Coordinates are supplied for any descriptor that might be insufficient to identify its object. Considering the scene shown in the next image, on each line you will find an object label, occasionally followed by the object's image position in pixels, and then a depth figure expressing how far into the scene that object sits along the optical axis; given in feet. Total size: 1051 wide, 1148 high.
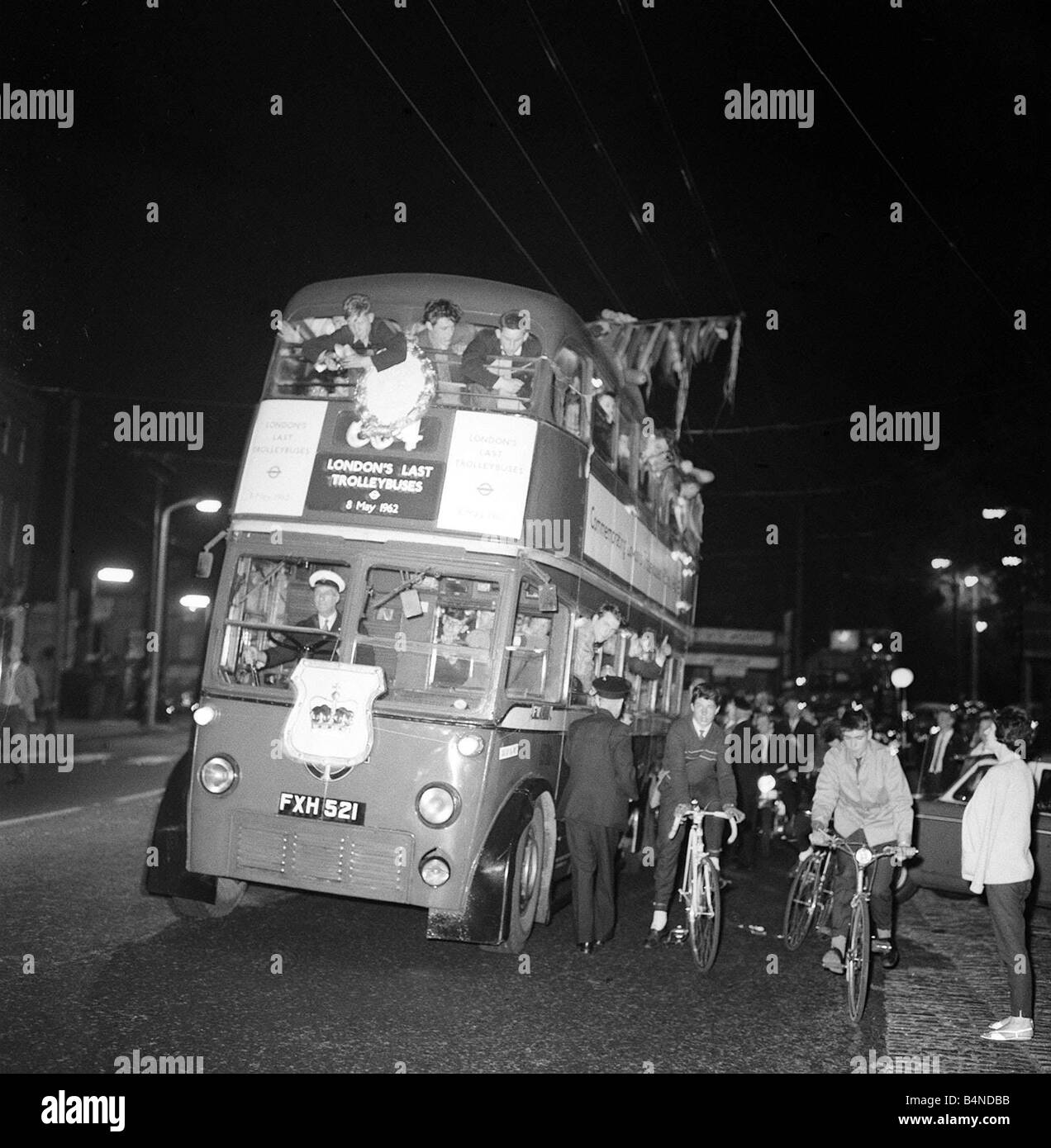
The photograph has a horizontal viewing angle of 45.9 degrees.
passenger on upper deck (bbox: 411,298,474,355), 28.89
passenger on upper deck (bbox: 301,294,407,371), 28.27
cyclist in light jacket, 25.64
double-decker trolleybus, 25.55
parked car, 34.30
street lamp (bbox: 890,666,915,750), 104.22
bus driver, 27.53
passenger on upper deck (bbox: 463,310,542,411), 28.48
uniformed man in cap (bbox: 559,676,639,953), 28.19
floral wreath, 27.66
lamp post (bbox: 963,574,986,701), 129.49
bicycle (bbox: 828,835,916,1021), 23.11
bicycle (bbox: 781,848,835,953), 29.19
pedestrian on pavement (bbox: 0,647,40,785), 54.75
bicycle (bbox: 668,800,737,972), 26.84
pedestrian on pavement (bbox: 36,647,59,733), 77.97
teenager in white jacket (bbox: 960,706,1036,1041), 22.13
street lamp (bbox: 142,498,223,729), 98.78
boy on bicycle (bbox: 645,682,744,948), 29.30
